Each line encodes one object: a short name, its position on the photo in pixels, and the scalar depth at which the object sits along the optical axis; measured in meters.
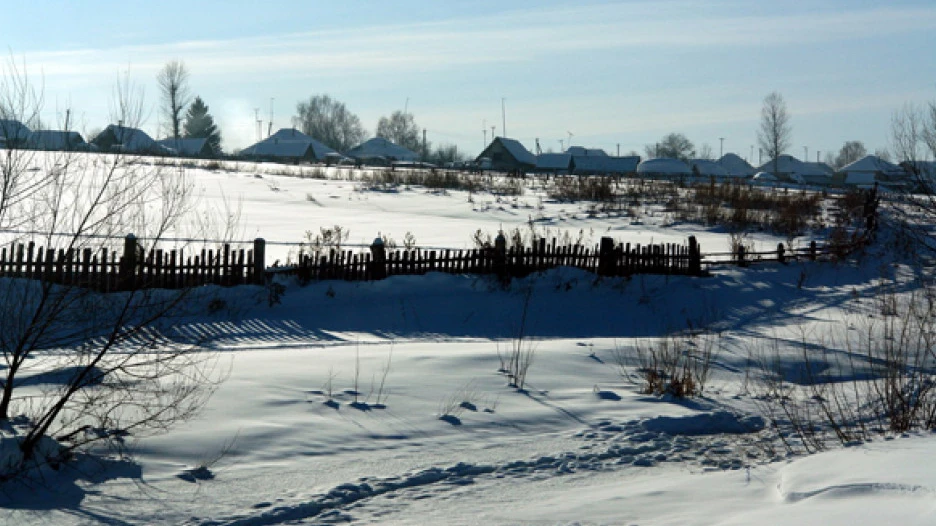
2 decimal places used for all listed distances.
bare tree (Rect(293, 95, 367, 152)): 149.75
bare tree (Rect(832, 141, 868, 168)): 167.41
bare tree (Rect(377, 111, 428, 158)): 151.50
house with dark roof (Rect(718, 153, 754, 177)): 120.65
